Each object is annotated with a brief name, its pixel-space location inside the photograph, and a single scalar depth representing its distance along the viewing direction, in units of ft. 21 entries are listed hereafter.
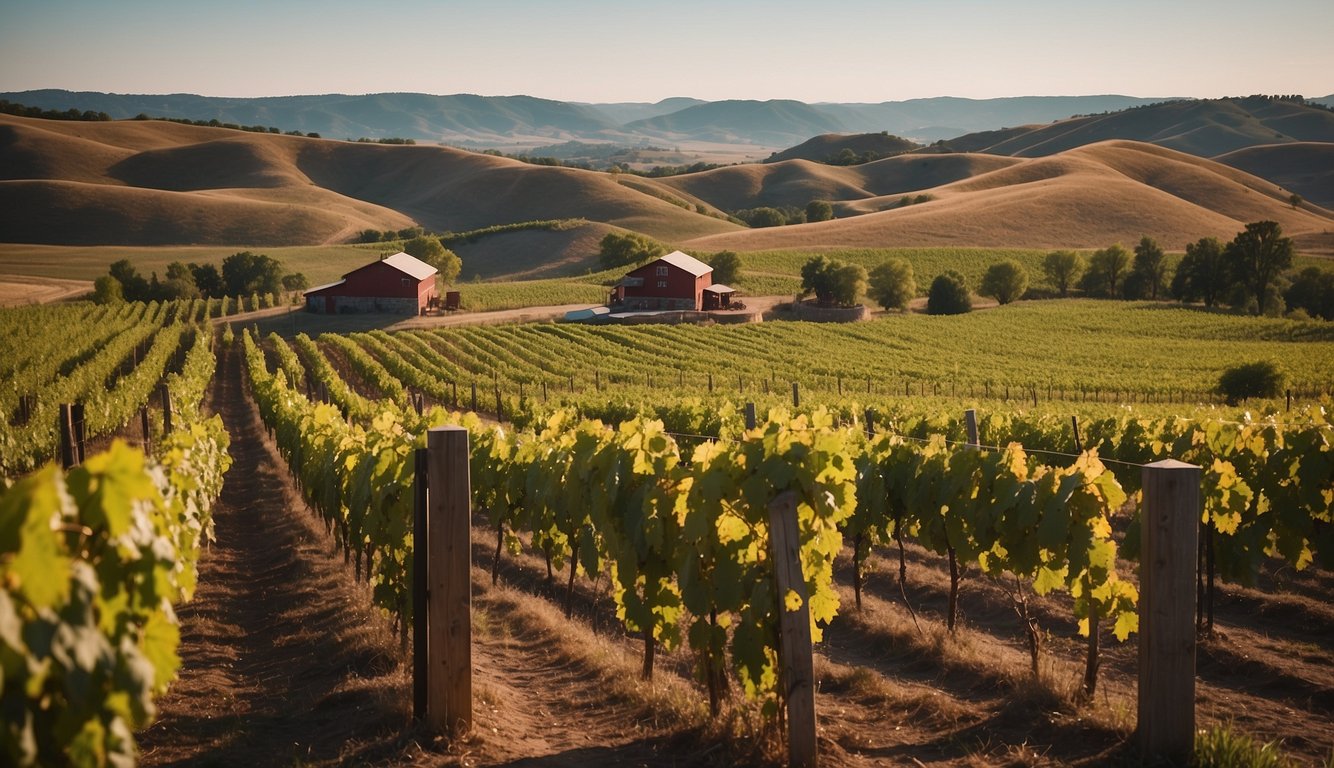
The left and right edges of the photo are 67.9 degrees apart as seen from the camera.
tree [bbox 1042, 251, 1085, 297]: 292.20
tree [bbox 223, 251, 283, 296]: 284.41
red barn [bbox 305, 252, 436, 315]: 221.05
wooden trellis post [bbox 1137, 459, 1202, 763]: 18.61
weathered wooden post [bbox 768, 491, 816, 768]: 18.52
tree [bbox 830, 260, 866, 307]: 237.04
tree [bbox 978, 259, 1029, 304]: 272.31
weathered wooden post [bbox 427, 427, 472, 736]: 20.20
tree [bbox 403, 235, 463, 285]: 309.83
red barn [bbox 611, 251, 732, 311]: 232.53
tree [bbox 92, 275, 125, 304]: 253.03
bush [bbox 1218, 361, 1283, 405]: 128.57
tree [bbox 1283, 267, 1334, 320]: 233.14
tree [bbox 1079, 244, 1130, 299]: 285.23
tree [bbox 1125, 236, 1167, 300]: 276.62
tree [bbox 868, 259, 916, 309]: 252.21
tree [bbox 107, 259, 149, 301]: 267.59
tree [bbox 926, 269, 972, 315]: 249.55
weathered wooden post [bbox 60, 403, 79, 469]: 29.81
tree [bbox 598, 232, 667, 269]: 327.67
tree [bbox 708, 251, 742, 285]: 274.36
